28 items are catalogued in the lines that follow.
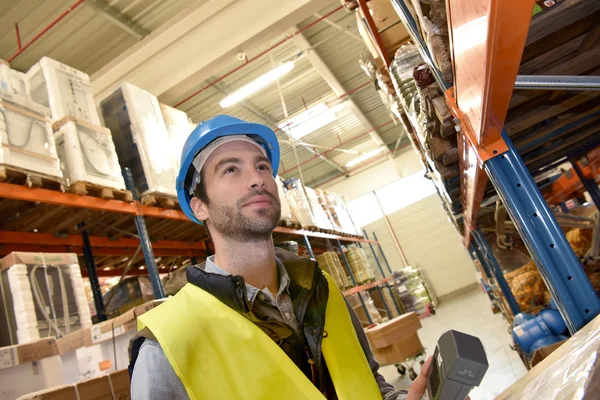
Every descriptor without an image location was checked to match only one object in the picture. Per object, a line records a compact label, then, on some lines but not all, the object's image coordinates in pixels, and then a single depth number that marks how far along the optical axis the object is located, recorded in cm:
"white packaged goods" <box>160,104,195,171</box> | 571
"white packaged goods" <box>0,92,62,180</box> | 359
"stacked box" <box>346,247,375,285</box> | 1155
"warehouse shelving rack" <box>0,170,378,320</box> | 425
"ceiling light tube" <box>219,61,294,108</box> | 830
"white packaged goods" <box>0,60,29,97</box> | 432
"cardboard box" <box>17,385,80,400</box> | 251
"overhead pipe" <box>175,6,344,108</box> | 867
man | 129
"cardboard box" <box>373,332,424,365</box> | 622
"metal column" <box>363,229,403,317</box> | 1479
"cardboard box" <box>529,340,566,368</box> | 358
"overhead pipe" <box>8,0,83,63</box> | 619
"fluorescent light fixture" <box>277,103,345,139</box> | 1246
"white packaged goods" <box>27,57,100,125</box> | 457
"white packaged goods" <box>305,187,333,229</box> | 999
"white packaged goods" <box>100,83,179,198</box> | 504
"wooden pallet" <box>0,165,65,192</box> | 360
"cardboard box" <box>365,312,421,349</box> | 620
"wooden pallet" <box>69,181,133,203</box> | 418
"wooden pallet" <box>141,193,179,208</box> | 503
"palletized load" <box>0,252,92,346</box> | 362
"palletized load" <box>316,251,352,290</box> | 959
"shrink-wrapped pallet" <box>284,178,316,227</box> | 884
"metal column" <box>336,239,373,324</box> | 1059
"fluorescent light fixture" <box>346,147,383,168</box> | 1652
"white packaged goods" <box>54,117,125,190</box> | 425
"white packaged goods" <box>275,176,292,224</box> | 792
